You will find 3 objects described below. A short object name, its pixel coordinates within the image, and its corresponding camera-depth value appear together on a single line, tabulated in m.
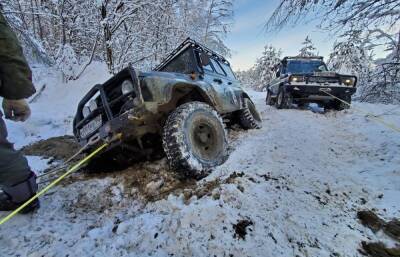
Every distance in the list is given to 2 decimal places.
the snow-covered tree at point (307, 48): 34.09
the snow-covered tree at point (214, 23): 20.61
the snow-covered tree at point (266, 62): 37.62
